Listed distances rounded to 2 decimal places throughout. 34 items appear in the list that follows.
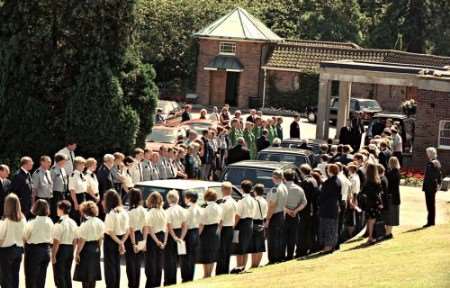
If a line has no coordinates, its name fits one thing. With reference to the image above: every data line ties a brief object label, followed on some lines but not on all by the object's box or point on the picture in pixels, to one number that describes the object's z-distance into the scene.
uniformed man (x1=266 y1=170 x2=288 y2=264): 21.80
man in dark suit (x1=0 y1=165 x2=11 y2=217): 21.64
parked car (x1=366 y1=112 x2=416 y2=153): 39.88
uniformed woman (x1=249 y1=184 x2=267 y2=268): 21.28
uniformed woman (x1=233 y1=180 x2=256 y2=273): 21.00
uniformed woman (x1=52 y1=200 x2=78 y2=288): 18.19
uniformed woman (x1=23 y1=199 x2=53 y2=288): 18.02
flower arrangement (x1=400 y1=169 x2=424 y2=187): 36.35
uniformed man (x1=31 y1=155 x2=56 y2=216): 22.78
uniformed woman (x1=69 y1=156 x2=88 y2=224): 22.69
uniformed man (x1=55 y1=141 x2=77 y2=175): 24.47
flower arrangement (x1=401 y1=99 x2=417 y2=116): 45.91
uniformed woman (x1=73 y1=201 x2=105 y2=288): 18.34
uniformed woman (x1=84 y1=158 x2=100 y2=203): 22.83
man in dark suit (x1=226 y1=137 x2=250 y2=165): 30.59
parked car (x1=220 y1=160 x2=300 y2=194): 25.48
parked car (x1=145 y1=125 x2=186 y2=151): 36.31
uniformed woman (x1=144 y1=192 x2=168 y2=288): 19.44
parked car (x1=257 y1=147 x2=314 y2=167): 29.84
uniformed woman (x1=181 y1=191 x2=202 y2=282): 19.94
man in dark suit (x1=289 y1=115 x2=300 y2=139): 37.34
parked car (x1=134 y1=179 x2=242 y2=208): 21.95
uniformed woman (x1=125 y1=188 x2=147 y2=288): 19.33
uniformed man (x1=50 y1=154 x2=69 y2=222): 23.17
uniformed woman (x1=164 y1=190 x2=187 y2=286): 19.72
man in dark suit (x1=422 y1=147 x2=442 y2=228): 25.05
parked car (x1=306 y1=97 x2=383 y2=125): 57.46
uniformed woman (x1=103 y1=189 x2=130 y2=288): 18.86
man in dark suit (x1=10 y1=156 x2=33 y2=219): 21.83
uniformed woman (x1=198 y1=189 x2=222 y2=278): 20.22
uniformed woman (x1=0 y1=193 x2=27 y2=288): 17.73
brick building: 67.62
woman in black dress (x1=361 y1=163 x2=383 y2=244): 23.39
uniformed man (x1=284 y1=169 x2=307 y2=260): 22.16
